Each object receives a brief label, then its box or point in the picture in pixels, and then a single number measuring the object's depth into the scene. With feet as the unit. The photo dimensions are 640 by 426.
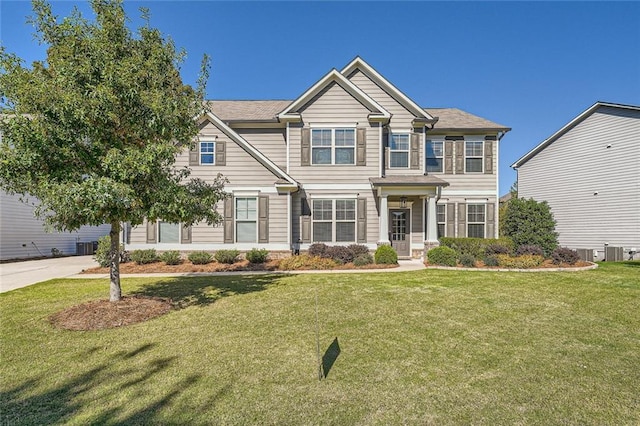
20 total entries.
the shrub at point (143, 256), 43.21
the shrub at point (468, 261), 40.91
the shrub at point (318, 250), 45.44
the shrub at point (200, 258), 43.16
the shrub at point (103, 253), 40.81
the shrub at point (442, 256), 41.63
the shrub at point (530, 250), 44.01
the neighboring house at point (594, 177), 52.49
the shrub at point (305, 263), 41.06
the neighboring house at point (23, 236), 51.80
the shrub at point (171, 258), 43.09
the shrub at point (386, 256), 42.69
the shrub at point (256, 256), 43.62
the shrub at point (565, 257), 41.78
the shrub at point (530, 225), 48.21
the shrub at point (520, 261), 39.47
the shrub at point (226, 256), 43.73
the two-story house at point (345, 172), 45.75
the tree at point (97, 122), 17.90
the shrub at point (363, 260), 42.65
